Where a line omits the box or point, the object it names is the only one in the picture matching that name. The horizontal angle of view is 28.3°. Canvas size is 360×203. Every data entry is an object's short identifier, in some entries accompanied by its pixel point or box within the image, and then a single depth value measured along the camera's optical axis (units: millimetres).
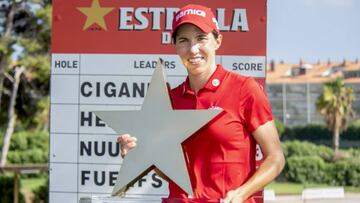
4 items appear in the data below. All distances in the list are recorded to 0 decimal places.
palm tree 36938
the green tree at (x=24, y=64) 20438
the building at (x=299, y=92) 70125
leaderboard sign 3834
